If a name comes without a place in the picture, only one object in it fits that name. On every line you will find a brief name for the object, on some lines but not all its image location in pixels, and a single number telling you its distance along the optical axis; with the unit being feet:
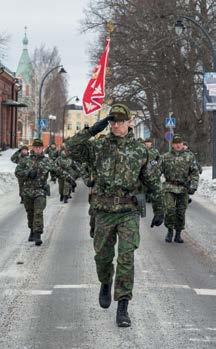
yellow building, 529.86
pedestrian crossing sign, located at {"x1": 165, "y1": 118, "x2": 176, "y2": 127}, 103.71
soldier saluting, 18.61
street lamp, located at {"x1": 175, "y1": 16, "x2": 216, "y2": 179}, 82.53
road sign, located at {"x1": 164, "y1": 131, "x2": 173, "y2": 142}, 106.21
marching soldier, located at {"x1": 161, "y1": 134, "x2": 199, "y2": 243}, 35.12
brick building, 173.78
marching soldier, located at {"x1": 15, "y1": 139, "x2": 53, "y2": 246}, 34.27
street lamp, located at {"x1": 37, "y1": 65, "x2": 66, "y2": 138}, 128.02
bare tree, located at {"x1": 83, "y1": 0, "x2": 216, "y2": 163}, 120.78
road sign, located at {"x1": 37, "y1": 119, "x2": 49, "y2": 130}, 127.03
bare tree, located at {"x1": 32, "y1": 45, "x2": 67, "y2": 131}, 263.84
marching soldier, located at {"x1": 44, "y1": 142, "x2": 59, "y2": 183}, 72.71
